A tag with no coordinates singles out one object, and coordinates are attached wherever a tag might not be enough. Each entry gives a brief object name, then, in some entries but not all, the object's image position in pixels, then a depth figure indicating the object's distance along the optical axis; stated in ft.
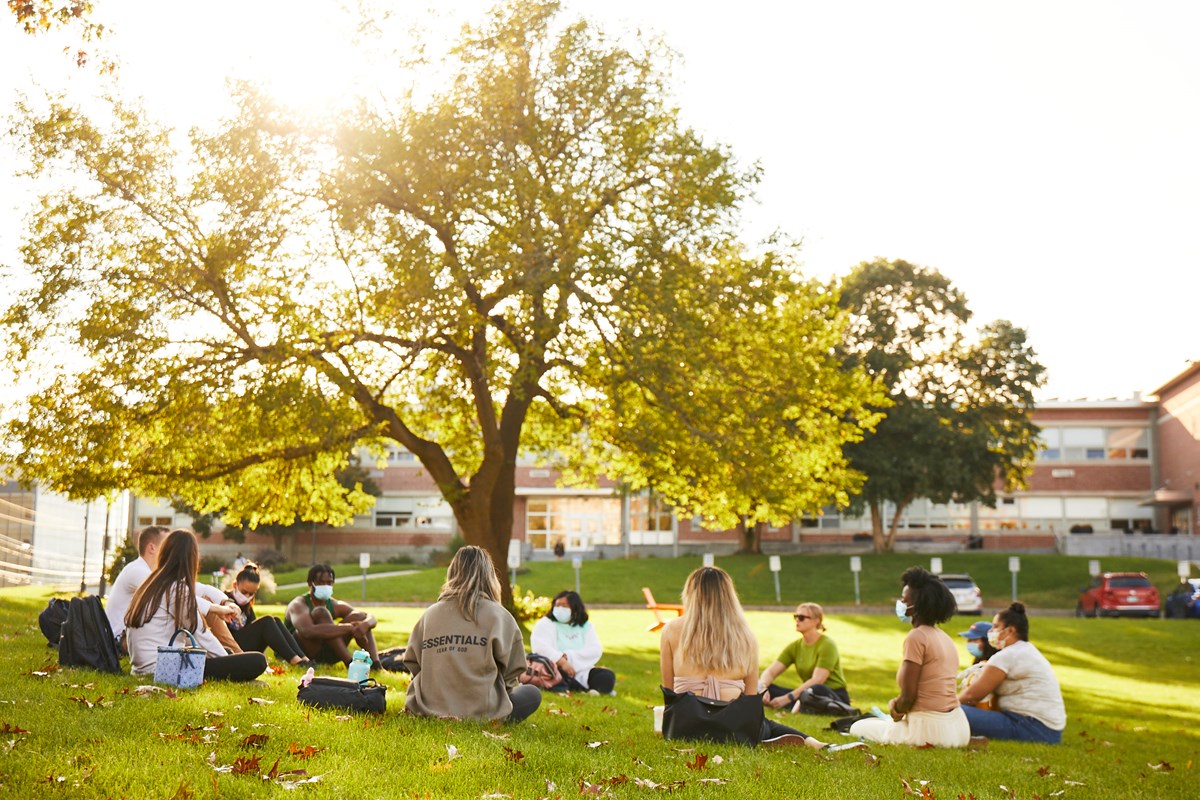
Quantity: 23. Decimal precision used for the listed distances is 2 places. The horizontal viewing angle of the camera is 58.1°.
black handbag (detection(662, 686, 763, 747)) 25.12
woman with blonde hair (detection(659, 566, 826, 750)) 25.76
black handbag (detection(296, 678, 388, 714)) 25.26
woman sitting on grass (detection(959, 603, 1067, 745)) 32.07
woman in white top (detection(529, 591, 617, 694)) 40.46
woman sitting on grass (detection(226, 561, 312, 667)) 38.06
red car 118.62
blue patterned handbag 26.76
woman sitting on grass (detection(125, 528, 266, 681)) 28.43
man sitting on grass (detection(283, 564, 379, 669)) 40.11
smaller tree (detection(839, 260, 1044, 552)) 153.69
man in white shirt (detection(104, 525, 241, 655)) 31.76
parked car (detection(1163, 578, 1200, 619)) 115.03
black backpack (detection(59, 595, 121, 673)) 29.99
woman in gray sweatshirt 24.99
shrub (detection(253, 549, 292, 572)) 174.60
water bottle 27.66
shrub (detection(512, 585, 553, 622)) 74.74
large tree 56.24
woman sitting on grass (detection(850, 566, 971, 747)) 28.19
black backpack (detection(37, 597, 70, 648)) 36.60
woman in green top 38.99
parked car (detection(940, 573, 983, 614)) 117.80
